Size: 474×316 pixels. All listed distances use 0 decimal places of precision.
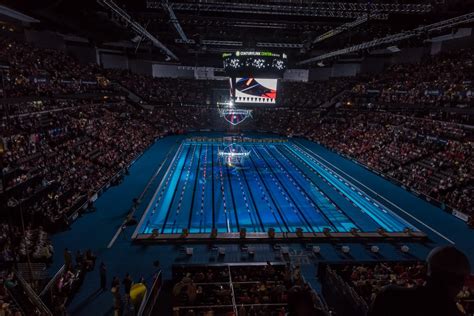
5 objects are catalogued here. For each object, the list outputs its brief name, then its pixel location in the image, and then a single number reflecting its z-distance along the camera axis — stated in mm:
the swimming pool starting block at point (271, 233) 16250
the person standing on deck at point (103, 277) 11797
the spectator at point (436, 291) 1727
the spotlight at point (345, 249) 15045
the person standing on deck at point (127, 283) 11250
